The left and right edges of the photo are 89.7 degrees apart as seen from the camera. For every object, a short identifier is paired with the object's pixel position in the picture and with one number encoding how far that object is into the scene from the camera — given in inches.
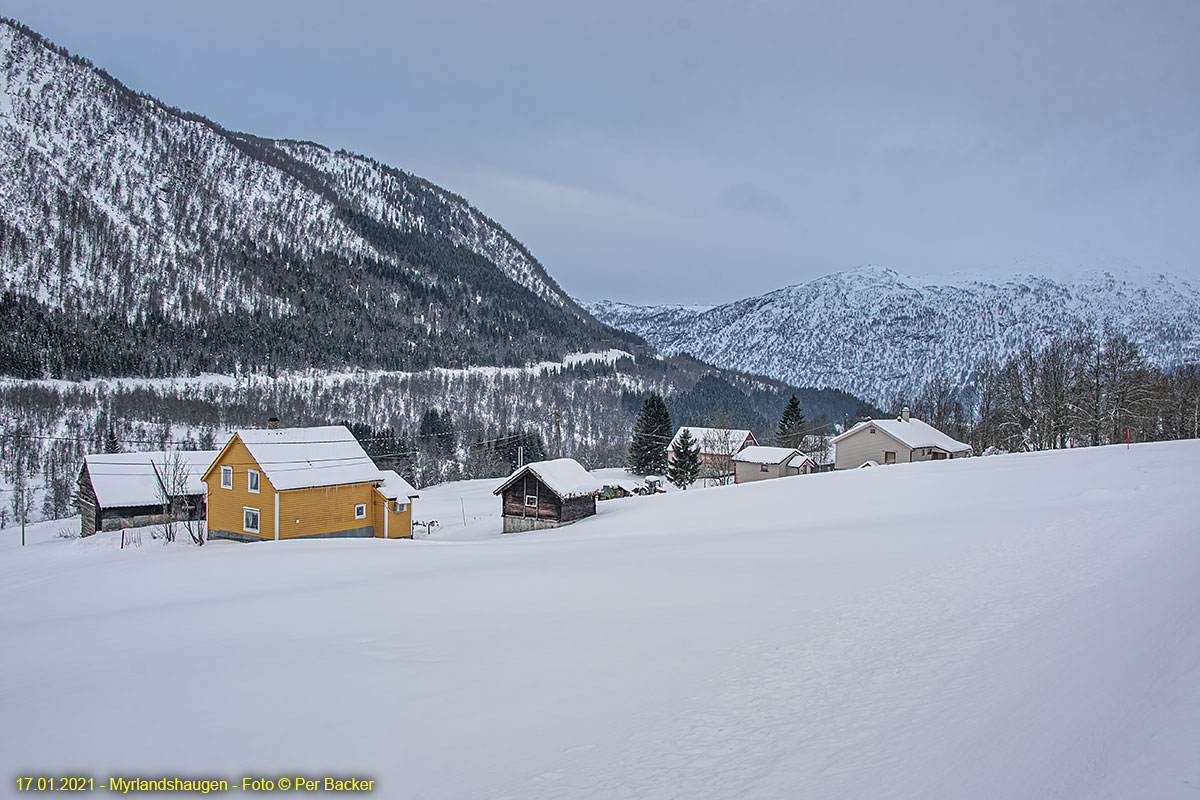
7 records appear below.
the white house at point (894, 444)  2144.4
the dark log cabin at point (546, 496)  1384.1
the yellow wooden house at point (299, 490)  1199.6
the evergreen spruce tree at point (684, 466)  2497.5
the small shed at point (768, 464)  2522.1
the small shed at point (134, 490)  1667.1
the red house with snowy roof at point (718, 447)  2893.7
